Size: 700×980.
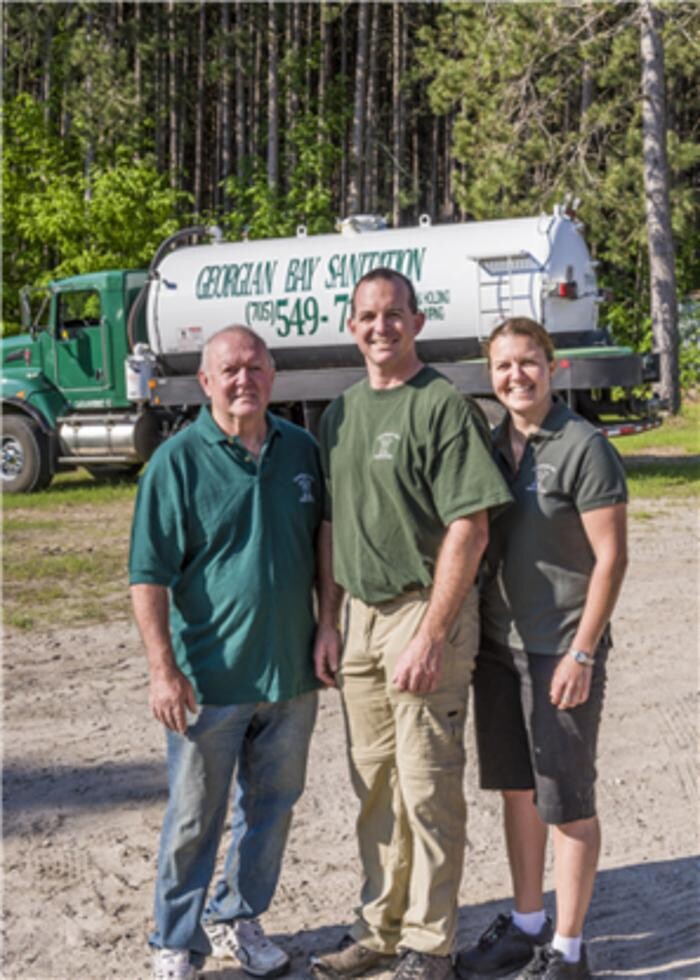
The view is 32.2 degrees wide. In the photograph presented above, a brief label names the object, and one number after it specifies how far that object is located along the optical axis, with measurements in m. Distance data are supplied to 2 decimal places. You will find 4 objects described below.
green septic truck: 12.78
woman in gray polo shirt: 3.20
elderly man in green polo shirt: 3.35
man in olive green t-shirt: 3.26
